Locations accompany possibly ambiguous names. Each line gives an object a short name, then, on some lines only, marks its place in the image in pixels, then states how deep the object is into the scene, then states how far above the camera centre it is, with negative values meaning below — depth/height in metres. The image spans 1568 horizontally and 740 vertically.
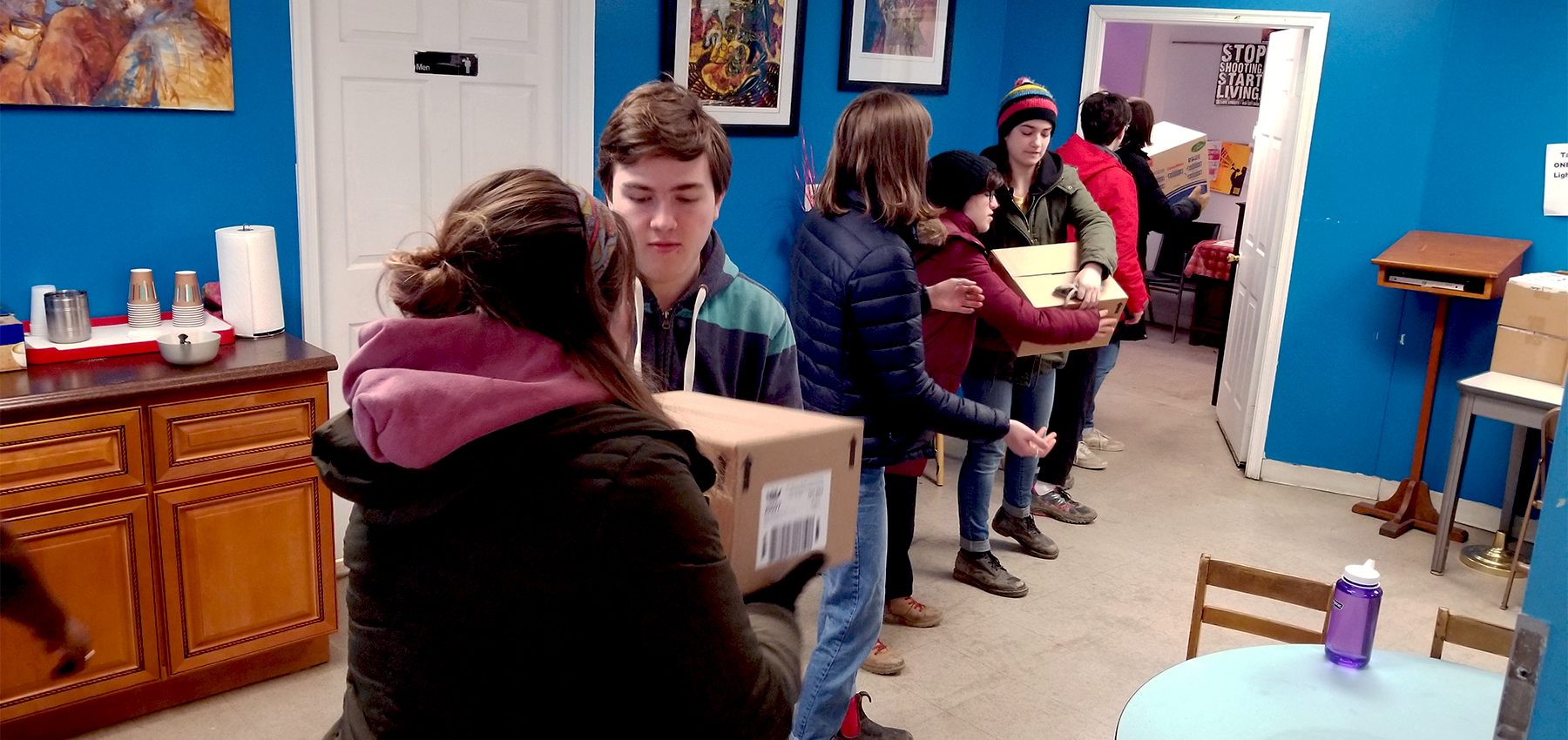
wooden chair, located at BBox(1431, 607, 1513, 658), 2.14 -0.84
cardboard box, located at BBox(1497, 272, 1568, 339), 4.10 -0.42
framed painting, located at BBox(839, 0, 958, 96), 4.78 +0.47
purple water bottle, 1.92 -0.73
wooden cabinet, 2.62 -0.99
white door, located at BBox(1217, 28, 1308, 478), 5.04 -0.29
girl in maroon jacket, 3.01 -0.36
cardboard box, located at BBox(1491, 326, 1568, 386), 4.11 -0.61
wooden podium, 4.31 -0.36
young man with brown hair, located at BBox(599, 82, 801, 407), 1.70 -0.18
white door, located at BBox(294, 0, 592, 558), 3.37 +0.04
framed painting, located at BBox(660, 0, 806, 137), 4.08 +0.33
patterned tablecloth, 7.62 -0.59
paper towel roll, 3.09 -0.43
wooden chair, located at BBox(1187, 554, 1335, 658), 2.27 -0.83
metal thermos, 2.80 -0.50
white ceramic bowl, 2.83 -0.57
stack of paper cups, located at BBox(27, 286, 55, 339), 2.89 -0.52
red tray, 2.79 -0.58
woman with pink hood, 1.00 -0.33
